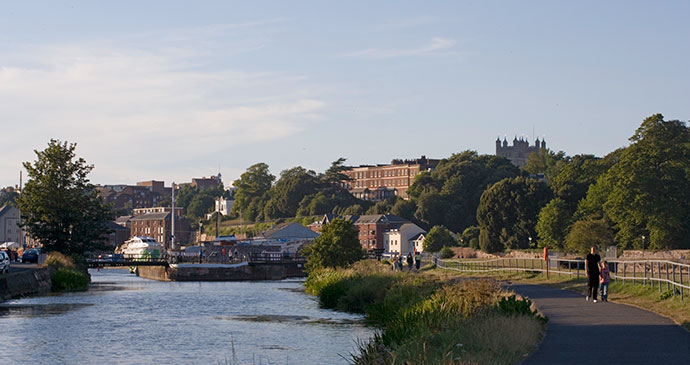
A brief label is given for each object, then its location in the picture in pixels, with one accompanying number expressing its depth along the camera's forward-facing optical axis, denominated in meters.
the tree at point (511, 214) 133.00
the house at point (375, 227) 191.25
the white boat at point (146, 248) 185.07
